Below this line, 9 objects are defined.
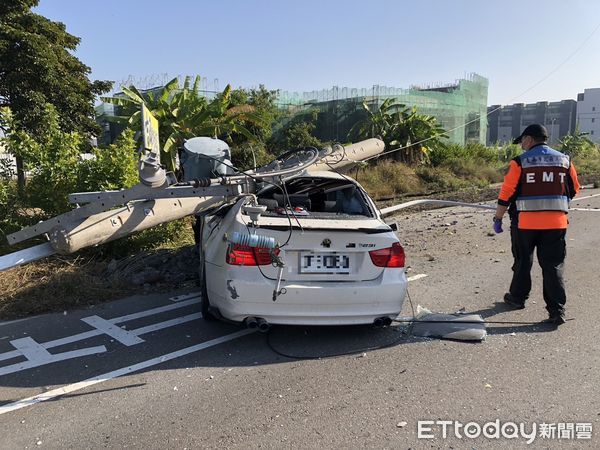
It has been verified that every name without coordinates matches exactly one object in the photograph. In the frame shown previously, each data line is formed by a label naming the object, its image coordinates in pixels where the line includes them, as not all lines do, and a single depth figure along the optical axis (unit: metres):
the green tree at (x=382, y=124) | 30.08
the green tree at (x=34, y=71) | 17.70
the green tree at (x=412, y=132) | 28.61
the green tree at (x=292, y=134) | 33.31
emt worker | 4.93
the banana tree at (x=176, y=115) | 15.55
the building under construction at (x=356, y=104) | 41.12
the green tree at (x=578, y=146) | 39.91
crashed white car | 4.12
